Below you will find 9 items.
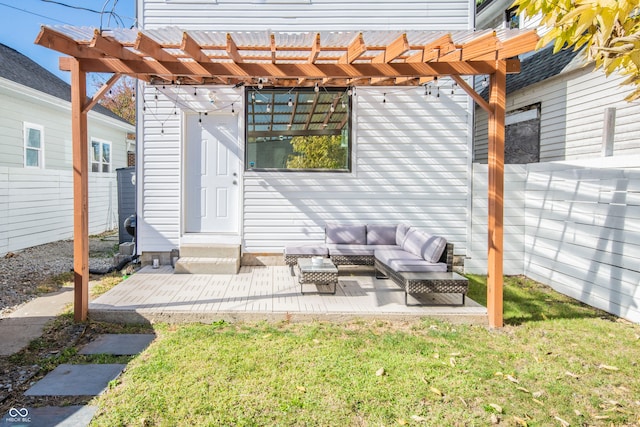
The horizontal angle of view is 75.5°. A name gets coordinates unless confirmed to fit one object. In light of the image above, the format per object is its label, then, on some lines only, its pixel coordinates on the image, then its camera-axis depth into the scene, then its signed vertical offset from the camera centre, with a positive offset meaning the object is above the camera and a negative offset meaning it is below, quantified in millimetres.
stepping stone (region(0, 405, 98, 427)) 2594 -1462
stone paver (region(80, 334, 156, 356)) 3746 -1454
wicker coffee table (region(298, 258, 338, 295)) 5137 -1040
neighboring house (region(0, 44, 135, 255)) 8664 +785
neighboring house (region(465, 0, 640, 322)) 4902 +115
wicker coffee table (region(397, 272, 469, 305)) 4781 -1061
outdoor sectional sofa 4809 -863
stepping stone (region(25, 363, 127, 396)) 2994 -1459
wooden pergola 4164 +1404
